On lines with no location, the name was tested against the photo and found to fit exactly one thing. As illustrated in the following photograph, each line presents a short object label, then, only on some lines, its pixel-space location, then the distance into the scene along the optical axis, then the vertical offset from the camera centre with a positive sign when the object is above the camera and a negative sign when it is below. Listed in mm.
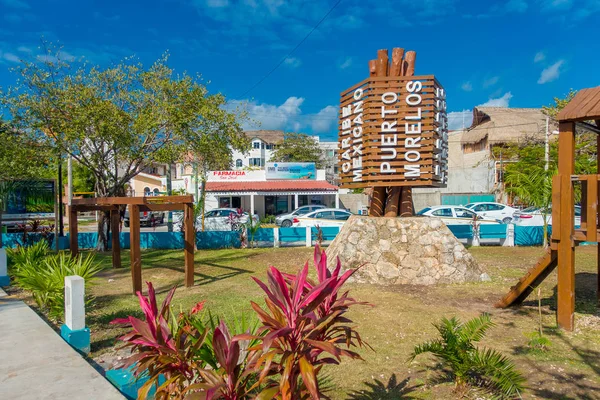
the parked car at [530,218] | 19188 -1022
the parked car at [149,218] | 30375 -1518
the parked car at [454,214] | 19469 -904
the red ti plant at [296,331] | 2535 -793
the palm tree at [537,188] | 11898 +171
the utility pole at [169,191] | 18950 +201
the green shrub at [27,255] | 10324 -1384
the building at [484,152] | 34594 +3531
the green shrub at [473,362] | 3791 -1444
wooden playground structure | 6145 -192
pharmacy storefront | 33531 +601
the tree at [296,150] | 49094 +4914
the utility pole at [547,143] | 25222 +2865
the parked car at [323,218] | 21000 -1079
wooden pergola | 8766 -346
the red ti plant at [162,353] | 3088 -1074
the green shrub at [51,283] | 6852 -1363
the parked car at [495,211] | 22734 -838
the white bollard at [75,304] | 5566 -1311
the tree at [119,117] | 12875 +2271
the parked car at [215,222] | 20047 -1233
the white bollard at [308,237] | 17248 -1571
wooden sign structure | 10094 +1512
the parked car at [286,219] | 26641 -1378
